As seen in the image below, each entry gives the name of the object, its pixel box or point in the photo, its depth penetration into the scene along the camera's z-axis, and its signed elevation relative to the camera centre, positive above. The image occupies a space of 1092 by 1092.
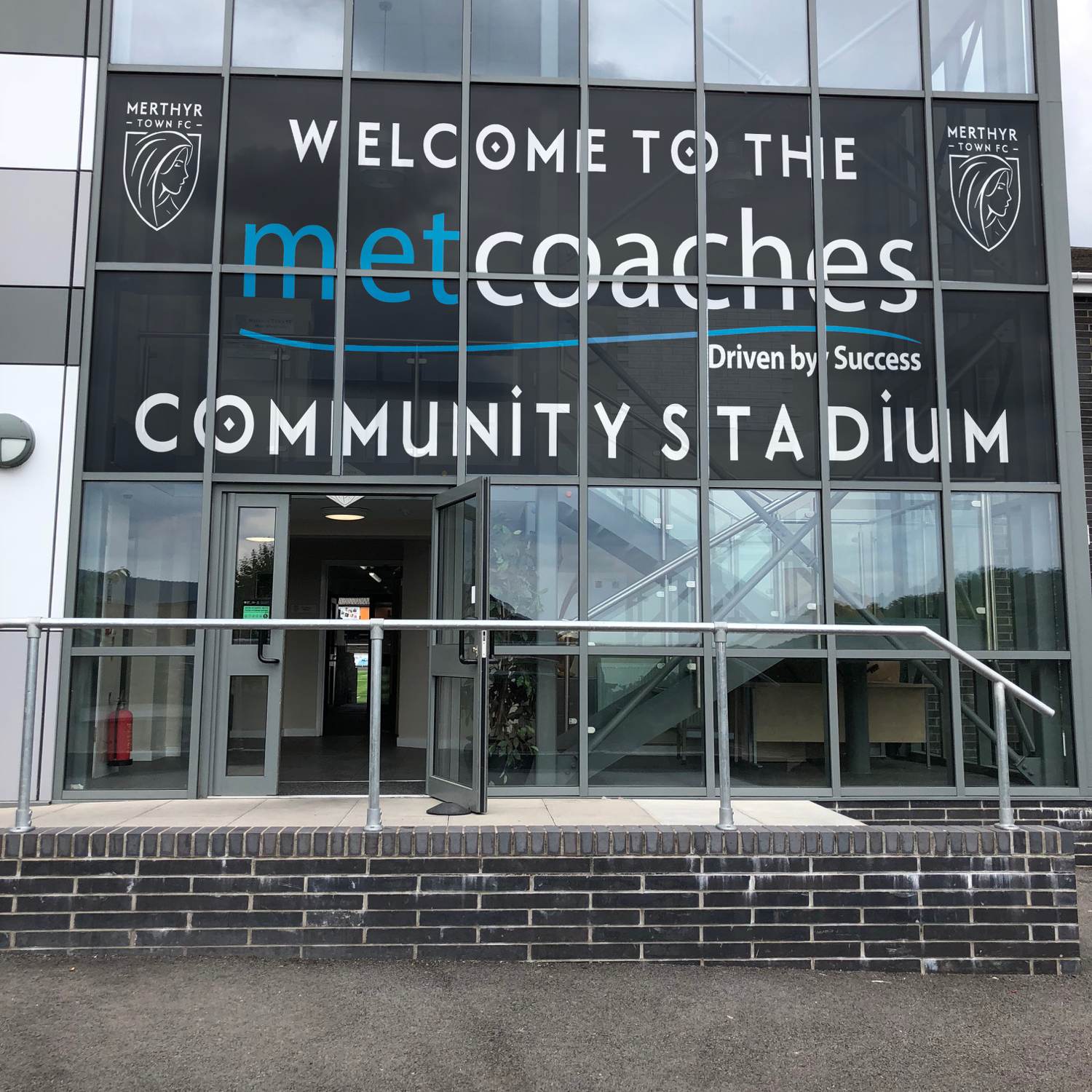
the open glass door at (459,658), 4.88 -0.02
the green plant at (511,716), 6.08 -0.36
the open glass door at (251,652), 6.01 +0.01
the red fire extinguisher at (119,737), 5.91 -0.48
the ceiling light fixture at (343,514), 9.18 +1.32
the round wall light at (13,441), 5.96 +1.23
